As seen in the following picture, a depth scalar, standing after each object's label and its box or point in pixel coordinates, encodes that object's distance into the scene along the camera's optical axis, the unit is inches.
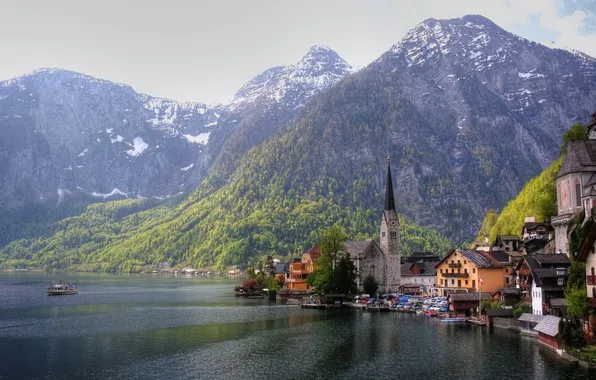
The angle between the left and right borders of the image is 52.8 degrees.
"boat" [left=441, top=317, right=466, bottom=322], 4178.2
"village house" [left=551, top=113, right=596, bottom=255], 3639.3
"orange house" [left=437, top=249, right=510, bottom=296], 5108.3
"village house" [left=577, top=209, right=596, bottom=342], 2706.7
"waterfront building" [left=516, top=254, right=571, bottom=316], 3427.2
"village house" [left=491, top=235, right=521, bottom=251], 5393.7
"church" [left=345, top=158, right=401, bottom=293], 6397.6
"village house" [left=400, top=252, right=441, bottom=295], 6279.5
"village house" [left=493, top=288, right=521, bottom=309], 4180.6
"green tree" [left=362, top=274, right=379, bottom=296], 6181.1
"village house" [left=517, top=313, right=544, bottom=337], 3341.5
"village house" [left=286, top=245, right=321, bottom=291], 6998.0
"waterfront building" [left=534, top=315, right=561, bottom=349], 2864.2
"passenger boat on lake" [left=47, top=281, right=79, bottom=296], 7775.6
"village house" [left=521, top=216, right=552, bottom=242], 4857.3
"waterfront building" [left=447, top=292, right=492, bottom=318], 4330.7
